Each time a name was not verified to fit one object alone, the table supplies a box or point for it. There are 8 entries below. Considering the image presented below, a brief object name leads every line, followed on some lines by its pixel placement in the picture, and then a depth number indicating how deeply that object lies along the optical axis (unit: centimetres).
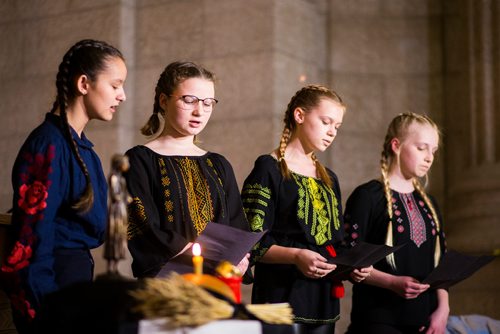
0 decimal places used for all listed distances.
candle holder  222
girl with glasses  313
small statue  200
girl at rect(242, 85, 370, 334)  367
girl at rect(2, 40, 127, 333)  243
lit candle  213
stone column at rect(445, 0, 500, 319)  578
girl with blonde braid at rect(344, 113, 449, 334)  407
